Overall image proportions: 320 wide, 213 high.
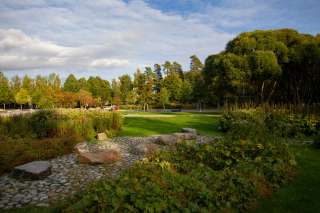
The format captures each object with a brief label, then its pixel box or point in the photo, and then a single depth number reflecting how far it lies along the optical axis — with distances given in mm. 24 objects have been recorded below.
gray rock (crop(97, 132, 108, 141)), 9156
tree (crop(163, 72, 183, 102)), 41375
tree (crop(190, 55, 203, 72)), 53906
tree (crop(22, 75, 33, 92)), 49031
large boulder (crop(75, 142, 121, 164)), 5864
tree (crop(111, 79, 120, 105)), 49844
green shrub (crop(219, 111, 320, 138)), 9424
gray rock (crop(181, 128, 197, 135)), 10000
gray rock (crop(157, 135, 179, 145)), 7922
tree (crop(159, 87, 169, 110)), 38622
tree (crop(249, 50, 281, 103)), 18516
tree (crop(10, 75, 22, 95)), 50594
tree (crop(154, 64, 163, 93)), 51006
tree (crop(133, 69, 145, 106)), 41331
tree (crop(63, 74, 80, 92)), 54688
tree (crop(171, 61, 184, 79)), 51312
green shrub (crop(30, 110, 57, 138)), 9189
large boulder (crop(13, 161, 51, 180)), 4828
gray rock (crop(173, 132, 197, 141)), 8854
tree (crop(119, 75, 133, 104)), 52309
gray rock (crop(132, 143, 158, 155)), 6838
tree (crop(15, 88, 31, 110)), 43188
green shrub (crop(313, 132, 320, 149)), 7150
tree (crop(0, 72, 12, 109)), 44594
